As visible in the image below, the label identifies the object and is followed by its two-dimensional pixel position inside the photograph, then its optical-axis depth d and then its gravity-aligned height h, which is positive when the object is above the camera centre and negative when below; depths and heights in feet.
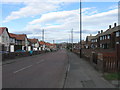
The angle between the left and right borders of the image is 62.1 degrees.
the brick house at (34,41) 191.93 +7.14
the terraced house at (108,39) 89.84 +5.59
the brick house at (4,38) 99.46 +6.68
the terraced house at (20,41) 120.93 +4.79
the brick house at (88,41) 189.24 +6.97
